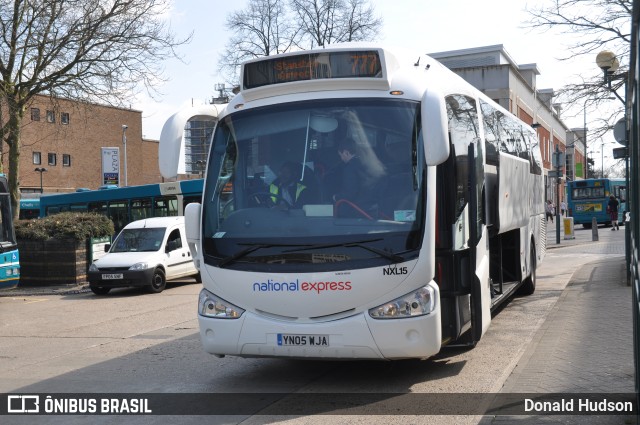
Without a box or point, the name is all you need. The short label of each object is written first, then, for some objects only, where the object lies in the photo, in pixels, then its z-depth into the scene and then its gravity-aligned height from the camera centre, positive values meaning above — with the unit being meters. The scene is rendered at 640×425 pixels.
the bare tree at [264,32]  33.34 +7.89
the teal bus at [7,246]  16.00 -0.73
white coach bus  6.68 -0.08
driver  7.09 +0.18
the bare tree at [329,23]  33.09 +8.15
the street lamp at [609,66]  15.17 +2.79
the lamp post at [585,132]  16.81 +1.73
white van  18.19 -1.24
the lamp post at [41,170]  61.72 +3.56
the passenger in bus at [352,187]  6.89 +0.18
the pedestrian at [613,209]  40.88 -0.43
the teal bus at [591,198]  47.44 +0.22
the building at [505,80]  53.78 +9.29
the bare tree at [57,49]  21.38 +4.73
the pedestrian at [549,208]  55.25 -0.46
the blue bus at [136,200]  27.84 +0.41
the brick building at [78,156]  65.19 +5.24
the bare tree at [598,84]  15.25 +2.60
